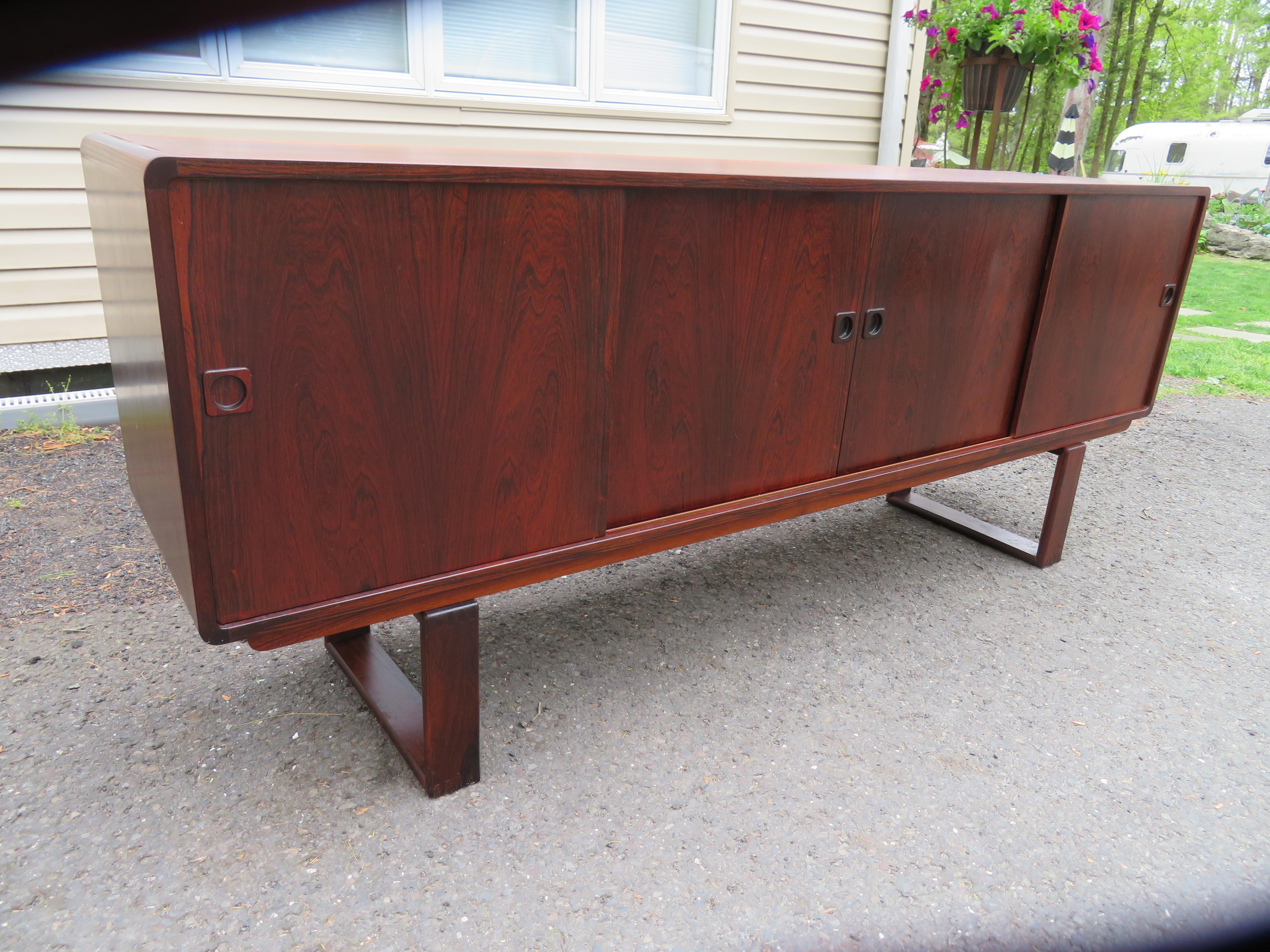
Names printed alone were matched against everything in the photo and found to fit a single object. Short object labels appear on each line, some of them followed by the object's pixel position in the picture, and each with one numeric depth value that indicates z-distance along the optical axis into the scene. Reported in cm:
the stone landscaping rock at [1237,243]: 977
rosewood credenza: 112
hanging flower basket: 371
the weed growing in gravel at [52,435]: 308
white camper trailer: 1364
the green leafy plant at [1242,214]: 1058
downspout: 445
